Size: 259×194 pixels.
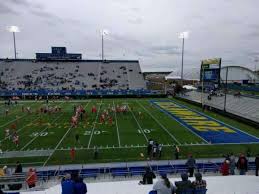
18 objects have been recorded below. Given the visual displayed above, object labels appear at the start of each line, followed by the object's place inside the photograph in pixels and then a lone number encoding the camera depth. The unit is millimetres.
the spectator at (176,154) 11126
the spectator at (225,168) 7520
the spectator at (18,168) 7539
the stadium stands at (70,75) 43725
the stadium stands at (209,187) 4990
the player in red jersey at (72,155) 11404
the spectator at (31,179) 6182
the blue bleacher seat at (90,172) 8401
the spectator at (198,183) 4312
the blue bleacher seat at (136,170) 8537
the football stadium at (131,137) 5589
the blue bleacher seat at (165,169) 8558
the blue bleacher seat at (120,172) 8388
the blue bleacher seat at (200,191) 4286
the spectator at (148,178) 5835
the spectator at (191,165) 8024
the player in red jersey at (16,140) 13566
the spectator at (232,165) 7779
